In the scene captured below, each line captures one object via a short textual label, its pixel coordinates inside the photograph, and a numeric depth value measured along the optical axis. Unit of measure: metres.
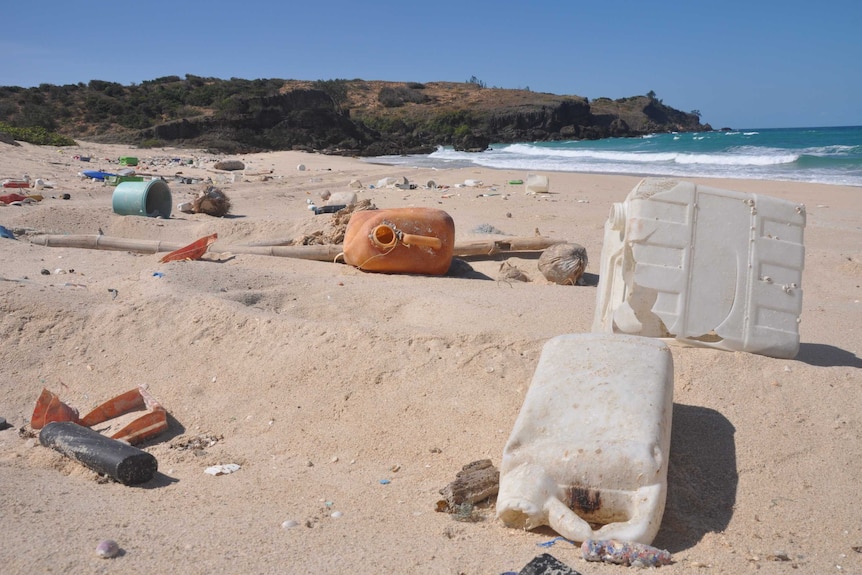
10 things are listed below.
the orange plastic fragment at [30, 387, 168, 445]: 3.49
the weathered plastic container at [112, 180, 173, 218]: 8.55
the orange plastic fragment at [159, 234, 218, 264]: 6.34
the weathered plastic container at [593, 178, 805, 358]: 3.41
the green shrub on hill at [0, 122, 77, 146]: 17.86
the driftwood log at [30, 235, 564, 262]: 6.69
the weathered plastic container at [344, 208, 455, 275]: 6.09
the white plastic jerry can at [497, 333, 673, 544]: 2.44
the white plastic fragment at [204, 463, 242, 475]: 3.13
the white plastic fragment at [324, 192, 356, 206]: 9.93
